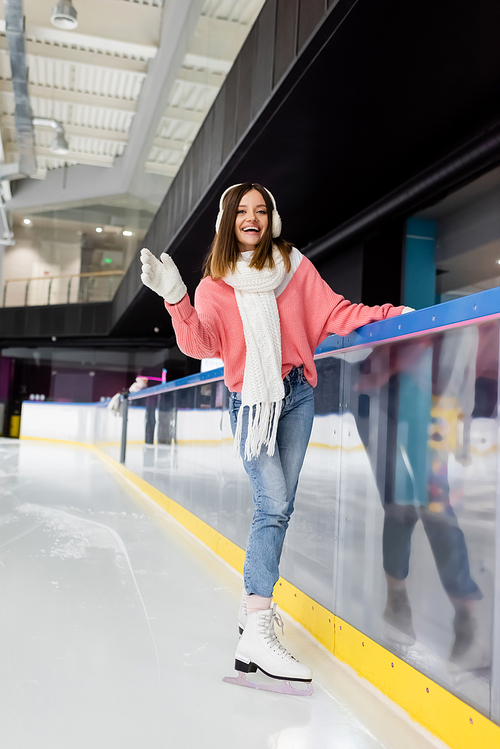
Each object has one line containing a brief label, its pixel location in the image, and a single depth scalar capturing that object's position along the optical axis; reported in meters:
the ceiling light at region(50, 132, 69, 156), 10.49
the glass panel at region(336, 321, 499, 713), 1.21
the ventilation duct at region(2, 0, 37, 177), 6.61
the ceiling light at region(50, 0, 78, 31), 6.75
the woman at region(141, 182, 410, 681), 1.52
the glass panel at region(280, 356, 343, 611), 1.91
